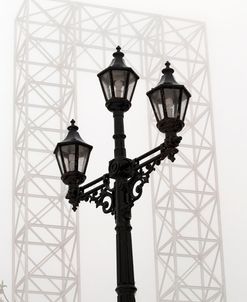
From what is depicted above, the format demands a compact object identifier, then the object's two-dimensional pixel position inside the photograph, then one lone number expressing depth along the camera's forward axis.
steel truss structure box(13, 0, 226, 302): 16.78
